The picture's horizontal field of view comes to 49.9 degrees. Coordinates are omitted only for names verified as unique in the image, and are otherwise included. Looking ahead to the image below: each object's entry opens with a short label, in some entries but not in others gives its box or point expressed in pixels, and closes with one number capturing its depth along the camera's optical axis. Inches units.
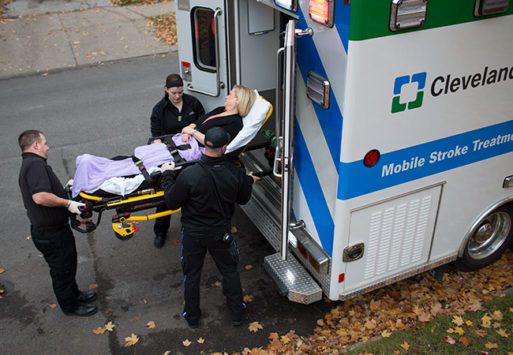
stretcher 178.1
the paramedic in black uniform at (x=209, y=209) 162.1
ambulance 140.5
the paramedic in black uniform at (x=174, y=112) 213.2
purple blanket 179.0
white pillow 186.2
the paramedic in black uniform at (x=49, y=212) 166.4
